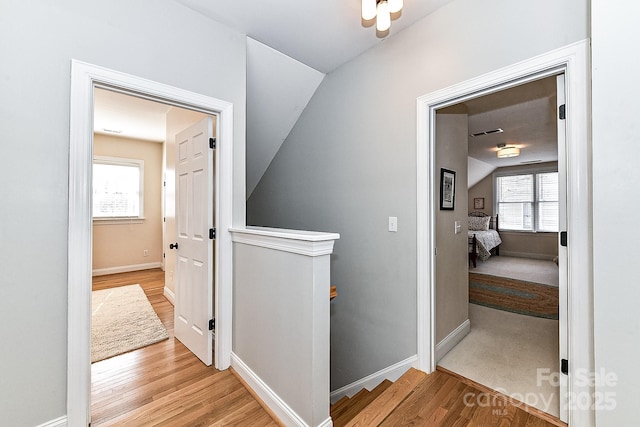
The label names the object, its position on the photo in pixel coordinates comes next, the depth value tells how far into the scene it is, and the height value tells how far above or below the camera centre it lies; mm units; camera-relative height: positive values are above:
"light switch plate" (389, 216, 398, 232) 2227 -70
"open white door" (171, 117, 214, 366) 2223 -230
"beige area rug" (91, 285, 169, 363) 2512 -1238
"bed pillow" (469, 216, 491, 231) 7195 -211
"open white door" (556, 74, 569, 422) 1502 -206
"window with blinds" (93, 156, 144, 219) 4965 +501
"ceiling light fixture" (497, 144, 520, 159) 5148 +1263
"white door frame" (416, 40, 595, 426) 1376 +52
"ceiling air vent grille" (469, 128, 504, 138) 4328 +1392
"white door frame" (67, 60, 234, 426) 1527 -87
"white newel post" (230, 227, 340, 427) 1438 -658
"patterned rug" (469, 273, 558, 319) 3553 -1225
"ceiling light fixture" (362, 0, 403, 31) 1607 +1243
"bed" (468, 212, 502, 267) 5961 -510
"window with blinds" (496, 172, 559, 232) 6695 +377
